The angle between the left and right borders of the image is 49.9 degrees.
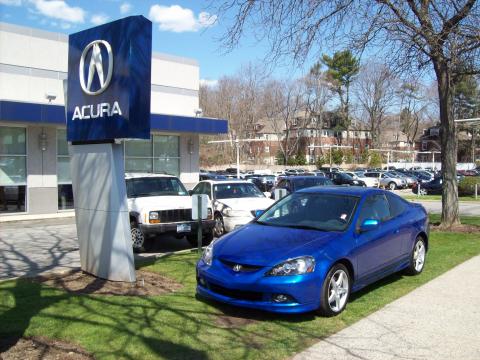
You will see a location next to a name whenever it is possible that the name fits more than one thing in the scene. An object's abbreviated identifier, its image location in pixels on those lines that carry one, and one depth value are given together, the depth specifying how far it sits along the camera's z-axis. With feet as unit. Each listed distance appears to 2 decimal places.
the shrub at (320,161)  248.22
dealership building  57.98
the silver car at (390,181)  146.00
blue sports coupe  18.42
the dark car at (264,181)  115.03
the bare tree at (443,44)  40.24
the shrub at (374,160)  259.60
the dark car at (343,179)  131.42
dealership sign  24.13
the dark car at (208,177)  100.24
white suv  34.76
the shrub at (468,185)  108.88
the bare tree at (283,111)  262.16
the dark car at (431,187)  119.54
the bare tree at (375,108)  274.57
